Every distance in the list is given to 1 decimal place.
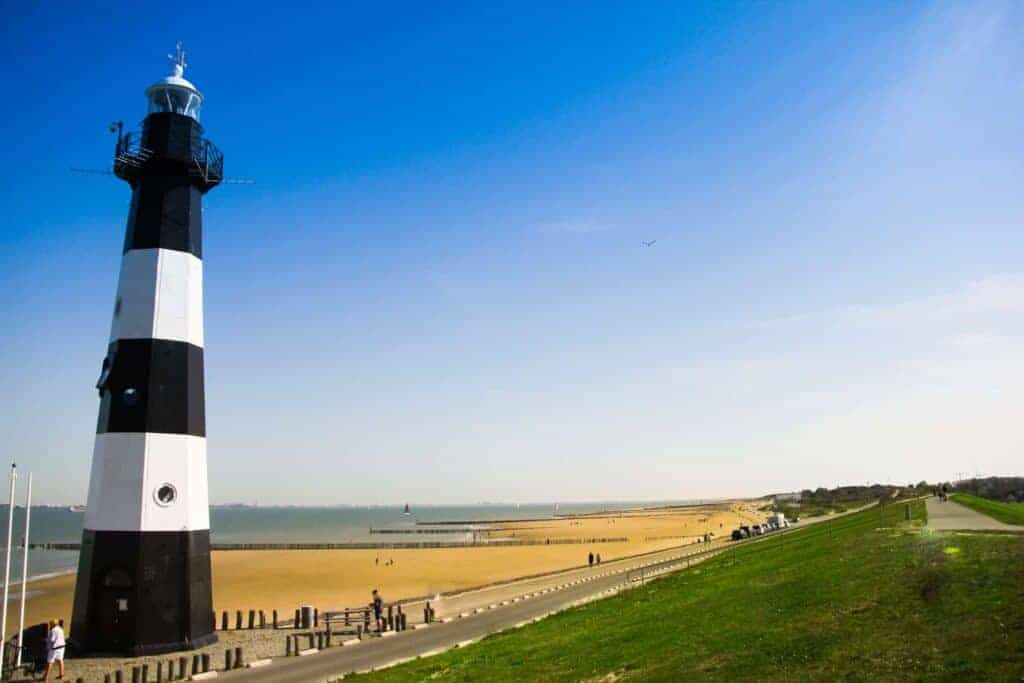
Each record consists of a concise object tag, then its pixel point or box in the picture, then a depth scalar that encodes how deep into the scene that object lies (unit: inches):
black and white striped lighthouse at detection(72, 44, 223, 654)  975.0
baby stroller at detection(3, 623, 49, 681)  920.3
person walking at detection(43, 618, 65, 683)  874.8
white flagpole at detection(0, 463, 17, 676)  882.5
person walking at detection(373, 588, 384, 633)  1224.2
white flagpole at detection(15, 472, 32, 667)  948.7
